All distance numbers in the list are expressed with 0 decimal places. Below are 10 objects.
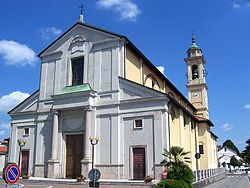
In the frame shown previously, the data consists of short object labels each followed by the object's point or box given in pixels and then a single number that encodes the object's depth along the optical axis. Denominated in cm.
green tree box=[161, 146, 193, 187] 1745
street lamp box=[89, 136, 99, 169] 2026
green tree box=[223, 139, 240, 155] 14573
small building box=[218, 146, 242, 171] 10306
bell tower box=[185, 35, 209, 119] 4644
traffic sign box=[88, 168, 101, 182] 1198
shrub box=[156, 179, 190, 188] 1565
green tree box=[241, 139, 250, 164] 9522
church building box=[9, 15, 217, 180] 2252
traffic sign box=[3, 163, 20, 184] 613
